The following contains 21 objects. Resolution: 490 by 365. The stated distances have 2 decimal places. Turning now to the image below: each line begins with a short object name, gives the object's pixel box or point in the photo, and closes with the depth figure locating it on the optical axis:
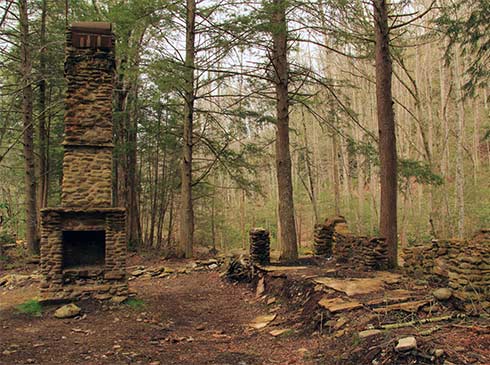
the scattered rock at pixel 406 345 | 3.87
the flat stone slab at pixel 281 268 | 9.33
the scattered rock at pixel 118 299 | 7.92
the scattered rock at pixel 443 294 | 5.23
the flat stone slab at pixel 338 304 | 5.68
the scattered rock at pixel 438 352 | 3.70
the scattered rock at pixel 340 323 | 5.27
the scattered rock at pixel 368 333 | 4.53
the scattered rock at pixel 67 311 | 7.15
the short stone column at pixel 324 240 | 12.41
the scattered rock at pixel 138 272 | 11.30
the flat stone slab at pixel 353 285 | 6.56
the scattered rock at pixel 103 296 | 7.93
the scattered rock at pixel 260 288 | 8.73
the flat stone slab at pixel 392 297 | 5.69
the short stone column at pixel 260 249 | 10.69
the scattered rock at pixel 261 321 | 6.70
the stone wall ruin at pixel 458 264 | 5.15
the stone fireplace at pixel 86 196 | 7.99
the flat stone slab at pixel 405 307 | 5.26
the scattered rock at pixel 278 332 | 6.05
